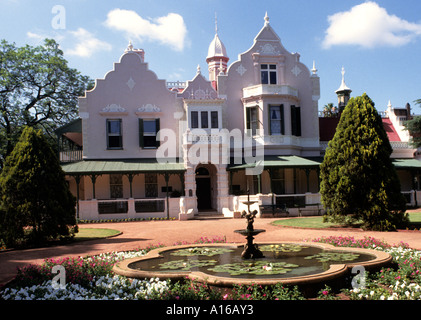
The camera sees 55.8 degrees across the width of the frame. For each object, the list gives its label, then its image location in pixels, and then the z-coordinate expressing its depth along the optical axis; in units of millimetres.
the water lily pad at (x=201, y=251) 10414
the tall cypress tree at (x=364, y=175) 16422
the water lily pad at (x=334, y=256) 9062
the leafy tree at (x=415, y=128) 30781
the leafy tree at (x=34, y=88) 30141
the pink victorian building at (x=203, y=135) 26641
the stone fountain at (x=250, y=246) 9516
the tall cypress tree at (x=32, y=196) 14445
